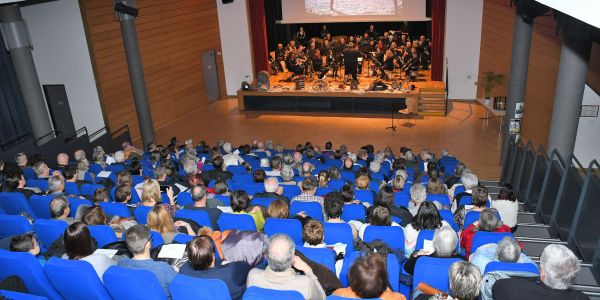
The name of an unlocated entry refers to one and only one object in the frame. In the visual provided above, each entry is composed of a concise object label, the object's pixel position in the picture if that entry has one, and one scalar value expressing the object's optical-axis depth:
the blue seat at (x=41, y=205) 6.06
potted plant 13.66
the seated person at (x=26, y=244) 4.37
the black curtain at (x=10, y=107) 11.14
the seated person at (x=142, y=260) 3.91
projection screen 17.58
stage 14.70
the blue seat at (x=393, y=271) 3.91
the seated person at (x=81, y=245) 4.11
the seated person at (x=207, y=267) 3.75
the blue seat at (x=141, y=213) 5.46
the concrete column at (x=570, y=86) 7.41
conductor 16.77
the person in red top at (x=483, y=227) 4.73
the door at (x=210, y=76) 17.00
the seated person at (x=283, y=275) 3.47
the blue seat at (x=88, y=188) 6.81
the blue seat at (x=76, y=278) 3.86
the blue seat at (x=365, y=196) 6.44
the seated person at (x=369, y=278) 3.27
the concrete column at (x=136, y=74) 11.64
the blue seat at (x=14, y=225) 5.14
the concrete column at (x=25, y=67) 9.88
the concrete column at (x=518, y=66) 9.79
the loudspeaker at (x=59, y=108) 12.19
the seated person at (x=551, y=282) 3.13
